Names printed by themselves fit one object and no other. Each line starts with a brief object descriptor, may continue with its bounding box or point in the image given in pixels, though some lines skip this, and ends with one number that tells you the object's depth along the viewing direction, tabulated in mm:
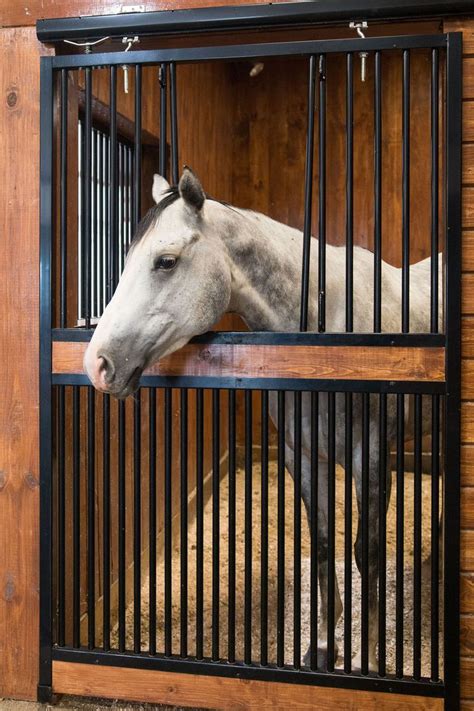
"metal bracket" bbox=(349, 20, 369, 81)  1660
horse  1563
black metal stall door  1645
